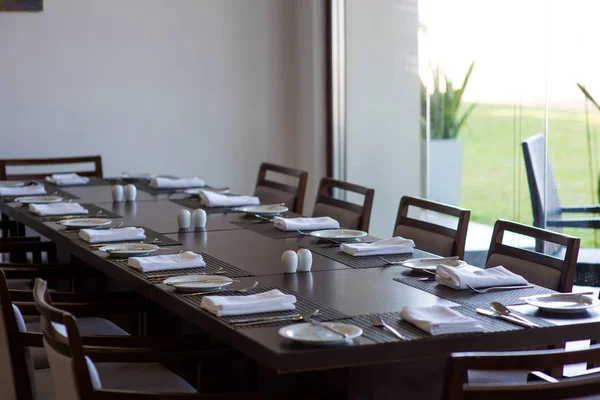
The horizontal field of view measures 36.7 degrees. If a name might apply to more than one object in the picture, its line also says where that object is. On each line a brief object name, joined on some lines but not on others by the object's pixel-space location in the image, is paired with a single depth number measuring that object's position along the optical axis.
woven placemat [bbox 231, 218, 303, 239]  3.39
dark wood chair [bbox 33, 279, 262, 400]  1.97
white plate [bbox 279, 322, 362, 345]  1.93
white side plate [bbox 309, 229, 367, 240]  3.24
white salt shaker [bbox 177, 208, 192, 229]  3.48
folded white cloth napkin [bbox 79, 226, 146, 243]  3.23
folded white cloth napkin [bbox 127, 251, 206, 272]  2.75
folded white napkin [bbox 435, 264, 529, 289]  2.48
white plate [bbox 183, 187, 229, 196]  4.47
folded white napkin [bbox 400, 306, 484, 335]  2.03
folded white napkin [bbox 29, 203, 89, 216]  3.85
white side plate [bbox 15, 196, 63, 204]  4.20
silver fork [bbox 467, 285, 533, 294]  2.47
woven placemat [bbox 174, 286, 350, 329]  2.16
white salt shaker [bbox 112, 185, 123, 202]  4.26
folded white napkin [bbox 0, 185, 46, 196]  4.53
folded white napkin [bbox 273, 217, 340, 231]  3.47
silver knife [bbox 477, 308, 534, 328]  2.10
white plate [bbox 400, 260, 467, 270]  2.73
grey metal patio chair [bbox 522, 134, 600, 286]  4.38
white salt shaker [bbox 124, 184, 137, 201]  4.29
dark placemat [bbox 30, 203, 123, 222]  3.77
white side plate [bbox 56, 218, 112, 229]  3.51
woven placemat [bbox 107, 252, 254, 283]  2.67
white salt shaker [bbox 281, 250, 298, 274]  2.69
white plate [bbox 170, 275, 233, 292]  2.45
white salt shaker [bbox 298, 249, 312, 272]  2.71
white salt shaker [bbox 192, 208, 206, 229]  3.50
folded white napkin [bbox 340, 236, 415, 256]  2.99
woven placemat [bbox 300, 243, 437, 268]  2.86
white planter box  5.30
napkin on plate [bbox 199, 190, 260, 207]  4.12
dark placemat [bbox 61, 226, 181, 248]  3.21
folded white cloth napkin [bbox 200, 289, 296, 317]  2.21
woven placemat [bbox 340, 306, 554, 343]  2.00
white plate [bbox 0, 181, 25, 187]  4.81
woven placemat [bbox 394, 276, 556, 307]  2.36
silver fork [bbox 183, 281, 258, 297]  2.43
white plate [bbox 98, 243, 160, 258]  2.96
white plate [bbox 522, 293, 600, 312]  2.22
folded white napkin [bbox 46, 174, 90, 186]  4.95
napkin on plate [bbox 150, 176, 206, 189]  4.77
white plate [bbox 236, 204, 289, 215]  3.83
